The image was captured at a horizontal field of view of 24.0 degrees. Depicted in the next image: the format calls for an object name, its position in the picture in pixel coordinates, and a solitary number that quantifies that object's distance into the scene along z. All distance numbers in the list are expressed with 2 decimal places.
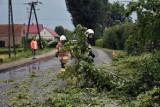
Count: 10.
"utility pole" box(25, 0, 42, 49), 52.97
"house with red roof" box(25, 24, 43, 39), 113.09
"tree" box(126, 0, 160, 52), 10.94
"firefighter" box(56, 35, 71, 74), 14.88
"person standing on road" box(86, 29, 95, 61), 12.87
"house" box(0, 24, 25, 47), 85.88
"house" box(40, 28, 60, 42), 116.32
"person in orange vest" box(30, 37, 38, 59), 30.72
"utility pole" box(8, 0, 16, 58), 33.84
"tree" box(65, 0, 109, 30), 70.62
